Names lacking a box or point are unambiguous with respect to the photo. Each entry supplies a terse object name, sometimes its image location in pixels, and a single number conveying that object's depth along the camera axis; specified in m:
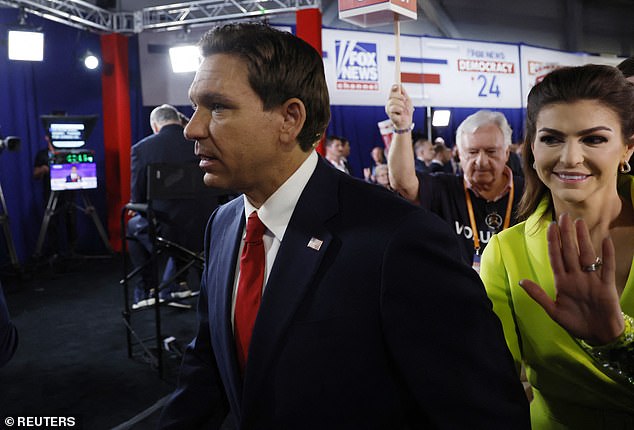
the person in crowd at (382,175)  5.88
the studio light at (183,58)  7.58
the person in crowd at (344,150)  7.05
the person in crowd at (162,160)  4.06
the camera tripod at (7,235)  5.76
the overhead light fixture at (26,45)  6.45
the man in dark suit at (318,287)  0.94
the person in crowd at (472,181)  2.15
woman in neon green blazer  1.14
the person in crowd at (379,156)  8.10
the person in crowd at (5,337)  1.37
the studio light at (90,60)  7.75
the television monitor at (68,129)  6.84
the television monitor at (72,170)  6.72
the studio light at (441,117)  9.45
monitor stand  6.52
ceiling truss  6.97
